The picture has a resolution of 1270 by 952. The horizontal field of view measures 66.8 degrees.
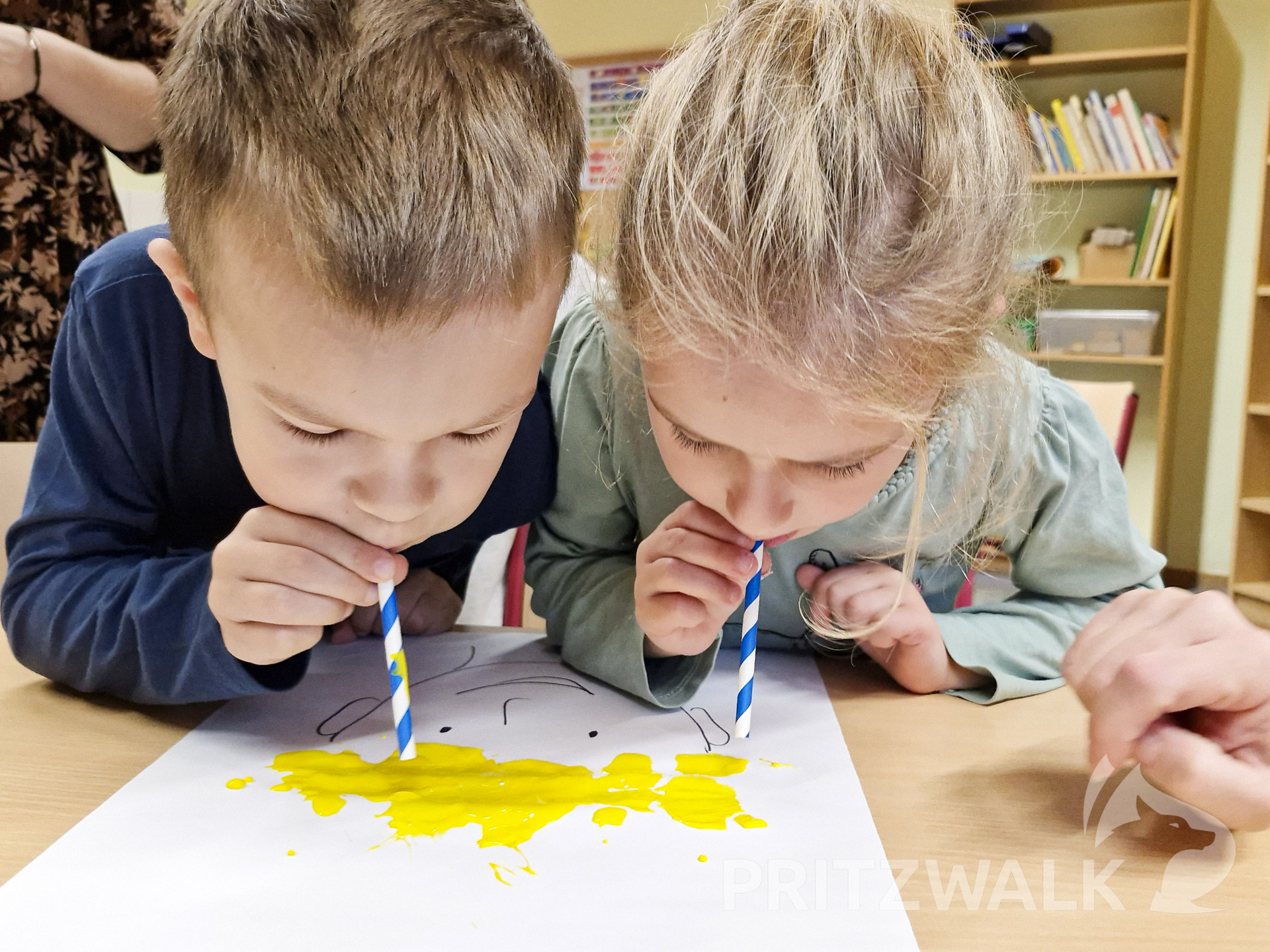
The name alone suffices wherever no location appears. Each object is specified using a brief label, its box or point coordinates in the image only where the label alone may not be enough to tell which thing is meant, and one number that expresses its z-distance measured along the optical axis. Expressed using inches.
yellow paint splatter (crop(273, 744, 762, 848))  17.1
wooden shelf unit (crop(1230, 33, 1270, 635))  94.0
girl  16.2
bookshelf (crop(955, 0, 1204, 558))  102.4
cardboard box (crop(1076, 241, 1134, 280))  106.8
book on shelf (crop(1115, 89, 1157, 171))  102.6
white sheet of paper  13.9
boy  15.9
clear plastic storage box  105.5
